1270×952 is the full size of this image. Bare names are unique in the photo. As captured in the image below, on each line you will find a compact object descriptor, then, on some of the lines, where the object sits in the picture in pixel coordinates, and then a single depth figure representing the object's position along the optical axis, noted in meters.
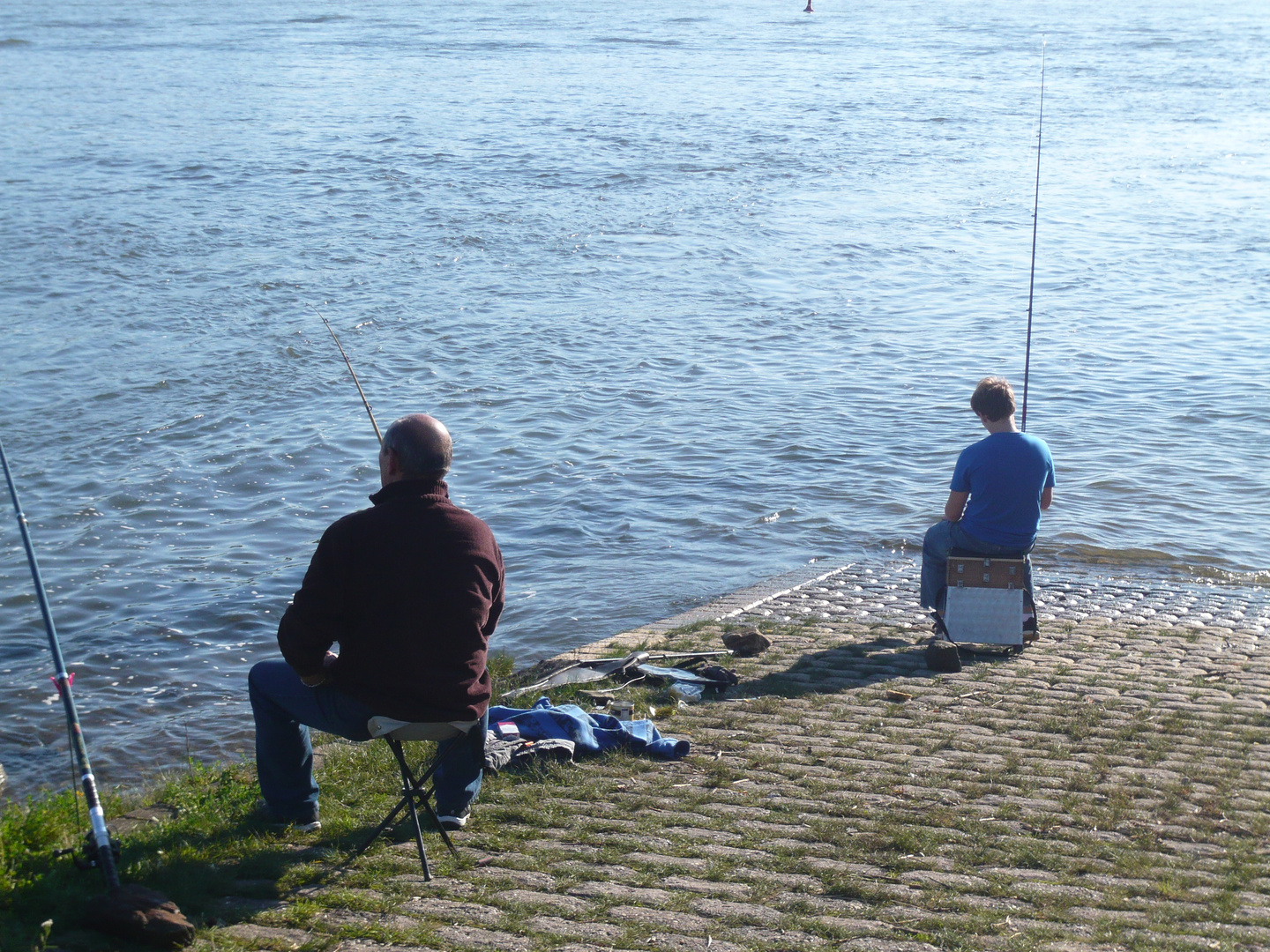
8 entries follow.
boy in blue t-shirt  6.98
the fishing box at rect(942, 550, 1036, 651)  7.01
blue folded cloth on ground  5.57
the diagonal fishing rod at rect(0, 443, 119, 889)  3.87
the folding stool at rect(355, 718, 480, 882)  4.34
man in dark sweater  4.24
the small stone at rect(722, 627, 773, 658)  7.30
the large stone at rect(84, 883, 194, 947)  3.70
